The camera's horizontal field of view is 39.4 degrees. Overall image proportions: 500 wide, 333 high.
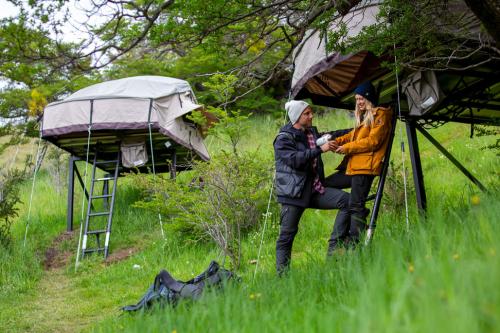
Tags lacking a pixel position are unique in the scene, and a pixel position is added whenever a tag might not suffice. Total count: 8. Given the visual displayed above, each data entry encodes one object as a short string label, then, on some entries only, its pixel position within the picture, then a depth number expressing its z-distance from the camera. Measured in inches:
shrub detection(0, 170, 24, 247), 469.7
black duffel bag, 229.1
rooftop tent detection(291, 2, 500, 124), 277.7
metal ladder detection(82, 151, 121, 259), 496.1
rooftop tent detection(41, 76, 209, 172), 526.0
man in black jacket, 266.7
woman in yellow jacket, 262.8
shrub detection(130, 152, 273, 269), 353.1
